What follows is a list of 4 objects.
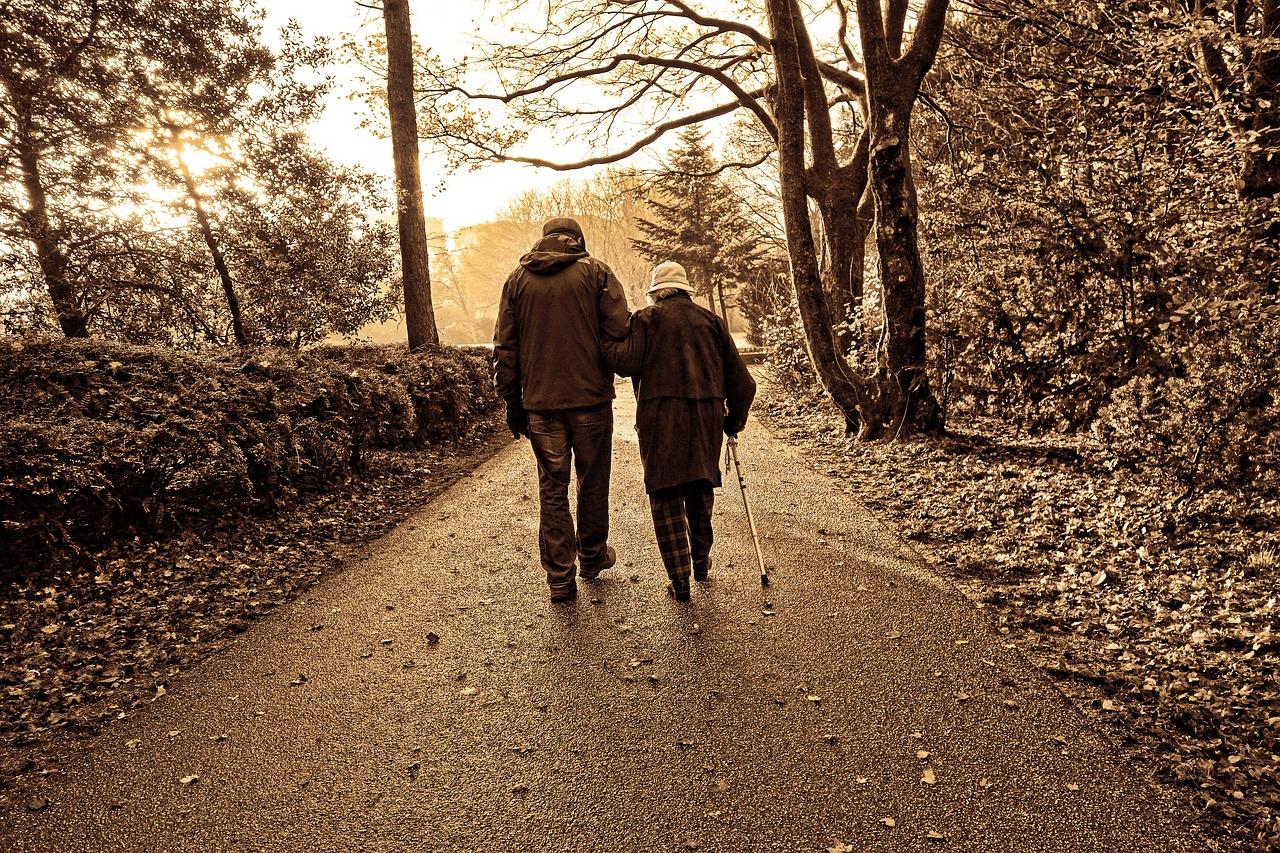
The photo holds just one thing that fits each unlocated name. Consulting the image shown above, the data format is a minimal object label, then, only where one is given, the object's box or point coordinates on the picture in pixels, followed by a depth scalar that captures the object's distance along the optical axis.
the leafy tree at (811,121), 8.35
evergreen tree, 26.50
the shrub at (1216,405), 4.89
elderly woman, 4.60
